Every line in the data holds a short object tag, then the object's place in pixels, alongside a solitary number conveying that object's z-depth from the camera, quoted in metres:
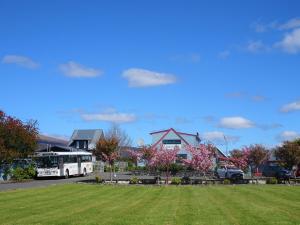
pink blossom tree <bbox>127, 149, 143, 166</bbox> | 53.84
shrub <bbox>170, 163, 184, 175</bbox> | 64.28
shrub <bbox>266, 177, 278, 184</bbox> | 44.16
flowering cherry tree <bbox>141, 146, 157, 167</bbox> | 50.41
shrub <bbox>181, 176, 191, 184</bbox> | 44.08
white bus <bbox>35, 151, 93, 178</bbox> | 52.72
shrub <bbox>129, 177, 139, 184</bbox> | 43.57
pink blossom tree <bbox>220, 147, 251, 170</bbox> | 55.19
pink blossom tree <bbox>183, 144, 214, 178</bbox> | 49.19
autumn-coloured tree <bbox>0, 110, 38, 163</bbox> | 47.88
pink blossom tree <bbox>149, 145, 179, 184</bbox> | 48.78
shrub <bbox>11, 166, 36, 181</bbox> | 50.03
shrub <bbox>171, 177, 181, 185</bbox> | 42.71
